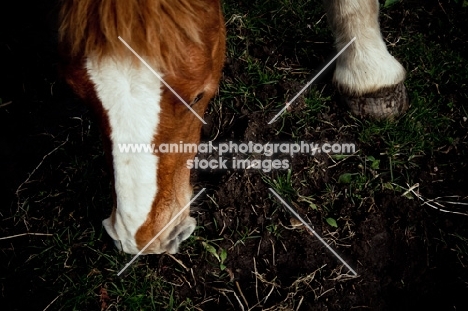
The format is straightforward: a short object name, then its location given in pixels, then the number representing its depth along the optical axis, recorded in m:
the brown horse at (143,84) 1.52
